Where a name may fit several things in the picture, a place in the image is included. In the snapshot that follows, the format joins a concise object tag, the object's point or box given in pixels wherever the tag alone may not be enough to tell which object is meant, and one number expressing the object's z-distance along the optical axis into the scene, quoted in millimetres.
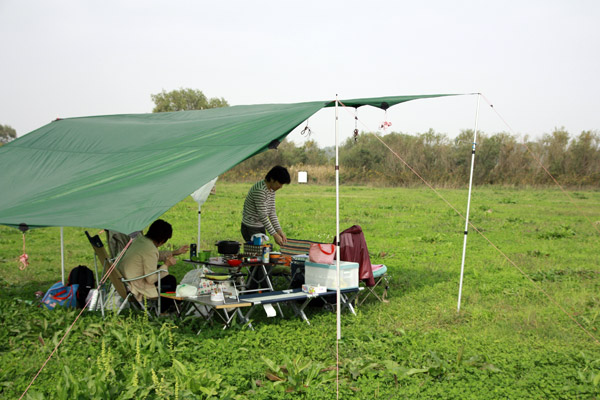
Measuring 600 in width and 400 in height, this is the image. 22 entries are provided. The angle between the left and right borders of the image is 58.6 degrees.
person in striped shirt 6090
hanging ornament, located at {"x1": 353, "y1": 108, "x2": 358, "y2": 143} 5434
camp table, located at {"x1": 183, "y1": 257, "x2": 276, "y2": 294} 5395
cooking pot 5516
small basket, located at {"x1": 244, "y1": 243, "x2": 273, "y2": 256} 5637
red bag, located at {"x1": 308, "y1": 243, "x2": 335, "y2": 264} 5297
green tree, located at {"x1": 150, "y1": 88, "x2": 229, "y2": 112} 37312
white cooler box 5184
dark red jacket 5562
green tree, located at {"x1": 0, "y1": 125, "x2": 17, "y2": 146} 48594
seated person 4883
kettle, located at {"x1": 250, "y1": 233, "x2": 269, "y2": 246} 5629
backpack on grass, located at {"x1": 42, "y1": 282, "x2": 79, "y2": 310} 5266
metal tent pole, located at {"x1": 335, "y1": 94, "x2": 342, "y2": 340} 4437
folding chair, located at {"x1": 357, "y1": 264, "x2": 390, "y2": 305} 5777
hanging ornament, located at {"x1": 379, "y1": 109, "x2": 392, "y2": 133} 5620
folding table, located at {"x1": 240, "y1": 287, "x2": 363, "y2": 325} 4750
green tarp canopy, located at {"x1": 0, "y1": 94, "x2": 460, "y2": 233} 3953
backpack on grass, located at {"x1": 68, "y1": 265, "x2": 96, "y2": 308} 5402
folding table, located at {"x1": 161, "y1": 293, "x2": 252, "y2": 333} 4555
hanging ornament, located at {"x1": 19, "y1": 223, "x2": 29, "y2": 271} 3867
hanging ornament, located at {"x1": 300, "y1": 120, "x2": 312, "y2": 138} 5832
